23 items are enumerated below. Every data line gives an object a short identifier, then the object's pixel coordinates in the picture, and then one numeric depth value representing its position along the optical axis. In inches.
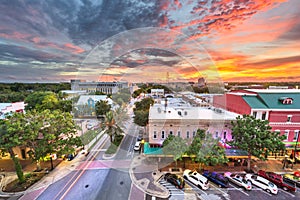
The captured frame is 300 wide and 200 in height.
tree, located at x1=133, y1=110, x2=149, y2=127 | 1155.9
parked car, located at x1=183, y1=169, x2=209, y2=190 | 604.7
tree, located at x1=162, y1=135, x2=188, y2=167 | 681.6
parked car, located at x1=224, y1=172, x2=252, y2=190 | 597.6
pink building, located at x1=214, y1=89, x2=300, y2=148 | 853.2
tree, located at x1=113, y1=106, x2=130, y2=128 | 1079.6
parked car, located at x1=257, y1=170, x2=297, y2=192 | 590.6
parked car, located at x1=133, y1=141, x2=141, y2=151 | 948.7
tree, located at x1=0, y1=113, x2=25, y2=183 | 564.4
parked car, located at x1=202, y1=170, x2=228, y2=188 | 617.9
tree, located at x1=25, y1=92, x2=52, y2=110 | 1831.9
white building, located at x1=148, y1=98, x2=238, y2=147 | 836.0
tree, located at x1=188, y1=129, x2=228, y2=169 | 646.5
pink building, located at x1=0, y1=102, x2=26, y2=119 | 1361.0
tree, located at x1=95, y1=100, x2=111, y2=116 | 1685.8
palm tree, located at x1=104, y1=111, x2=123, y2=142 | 993.8
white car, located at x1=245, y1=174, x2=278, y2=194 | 576.2
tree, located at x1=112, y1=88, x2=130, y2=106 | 2160.9
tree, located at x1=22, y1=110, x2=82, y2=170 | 631.8
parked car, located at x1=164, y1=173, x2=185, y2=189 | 613.6
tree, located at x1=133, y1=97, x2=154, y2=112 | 1537.9
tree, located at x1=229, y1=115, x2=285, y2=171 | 653.9
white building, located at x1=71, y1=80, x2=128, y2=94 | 3459.9
